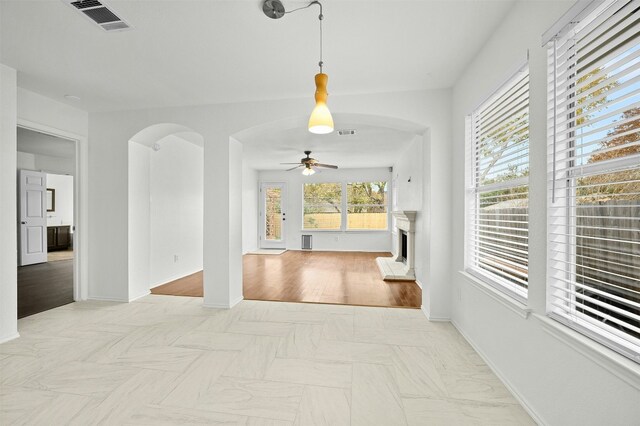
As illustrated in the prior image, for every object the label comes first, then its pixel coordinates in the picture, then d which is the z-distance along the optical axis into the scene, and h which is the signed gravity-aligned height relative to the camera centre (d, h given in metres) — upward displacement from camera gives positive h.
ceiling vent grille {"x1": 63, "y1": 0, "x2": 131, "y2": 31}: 1.99 +1.41
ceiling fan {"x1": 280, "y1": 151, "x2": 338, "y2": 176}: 6.20 +1.02
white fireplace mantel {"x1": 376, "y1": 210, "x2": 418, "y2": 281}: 5.21 -0.91
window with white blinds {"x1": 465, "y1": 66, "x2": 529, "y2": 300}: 2.02 +0.19
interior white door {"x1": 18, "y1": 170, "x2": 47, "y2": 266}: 6.30 -0.12
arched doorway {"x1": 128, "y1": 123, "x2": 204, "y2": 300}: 4.11 +0.07
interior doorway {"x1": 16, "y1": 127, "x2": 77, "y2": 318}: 4.40 -0.26
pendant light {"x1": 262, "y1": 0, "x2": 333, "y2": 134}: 1.97 +0.81
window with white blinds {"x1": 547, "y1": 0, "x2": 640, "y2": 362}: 1.23 +0.18
